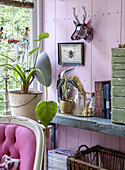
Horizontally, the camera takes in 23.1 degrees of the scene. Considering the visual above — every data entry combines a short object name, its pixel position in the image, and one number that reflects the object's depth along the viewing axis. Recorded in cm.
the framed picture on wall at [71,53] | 311
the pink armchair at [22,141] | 205
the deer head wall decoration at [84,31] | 297
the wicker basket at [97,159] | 266
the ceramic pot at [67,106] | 304
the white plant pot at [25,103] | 280
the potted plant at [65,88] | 305
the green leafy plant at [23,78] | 290
